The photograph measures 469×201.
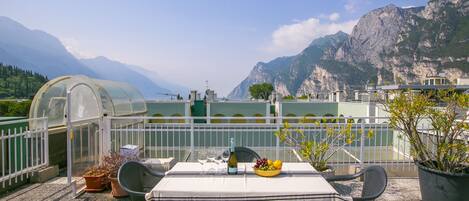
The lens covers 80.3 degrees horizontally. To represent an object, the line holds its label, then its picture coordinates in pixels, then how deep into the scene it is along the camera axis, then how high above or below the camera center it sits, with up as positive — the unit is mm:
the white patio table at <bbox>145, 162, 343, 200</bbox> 2070 -696
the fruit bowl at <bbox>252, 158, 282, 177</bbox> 2443 -621
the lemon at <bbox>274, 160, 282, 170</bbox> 2497 -601
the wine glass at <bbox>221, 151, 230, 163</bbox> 2846 -617
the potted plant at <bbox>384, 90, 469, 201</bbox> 3135 -497
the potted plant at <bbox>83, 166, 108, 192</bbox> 3943 -1185
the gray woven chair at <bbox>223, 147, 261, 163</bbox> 3467 -709
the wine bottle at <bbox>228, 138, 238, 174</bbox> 2527 -602
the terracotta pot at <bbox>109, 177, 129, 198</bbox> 3742 -1244
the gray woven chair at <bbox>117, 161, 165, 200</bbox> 2451 -791
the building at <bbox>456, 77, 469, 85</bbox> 35788 +2372
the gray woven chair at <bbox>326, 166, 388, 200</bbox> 2421 -772
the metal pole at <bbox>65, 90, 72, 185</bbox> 3674 -609
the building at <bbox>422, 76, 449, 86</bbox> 37484 +2611
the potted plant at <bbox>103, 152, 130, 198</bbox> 3748 -1018
